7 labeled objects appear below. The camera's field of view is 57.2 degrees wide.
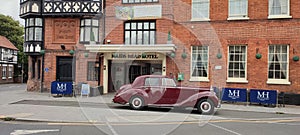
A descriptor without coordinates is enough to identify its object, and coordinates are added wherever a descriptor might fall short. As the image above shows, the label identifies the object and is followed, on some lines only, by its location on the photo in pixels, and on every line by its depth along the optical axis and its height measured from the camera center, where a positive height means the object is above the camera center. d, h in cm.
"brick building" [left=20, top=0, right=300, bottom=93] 1631 +172
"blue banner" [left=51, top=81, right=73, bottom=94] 1682 -129
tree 4670 +621
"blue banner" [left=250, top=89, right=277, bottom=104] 1450 -147
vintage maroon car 1178 -119
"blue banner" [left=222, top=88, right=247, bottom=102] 1507 -145
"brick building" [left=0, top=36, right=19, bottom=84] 3931 +98
